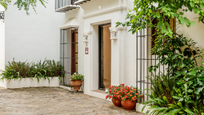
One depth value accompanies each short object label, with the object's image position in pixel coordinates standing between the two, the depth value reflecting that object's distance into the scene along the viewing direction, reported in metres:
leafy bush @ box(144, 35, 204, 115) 4.11
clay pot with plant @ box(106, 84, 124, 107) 6.04
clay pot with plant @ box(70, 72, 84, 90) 8.30
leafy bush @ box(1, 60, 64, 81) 9.53
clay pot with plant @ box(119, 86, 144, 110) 5.75
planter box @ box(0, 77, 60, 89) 9.55
